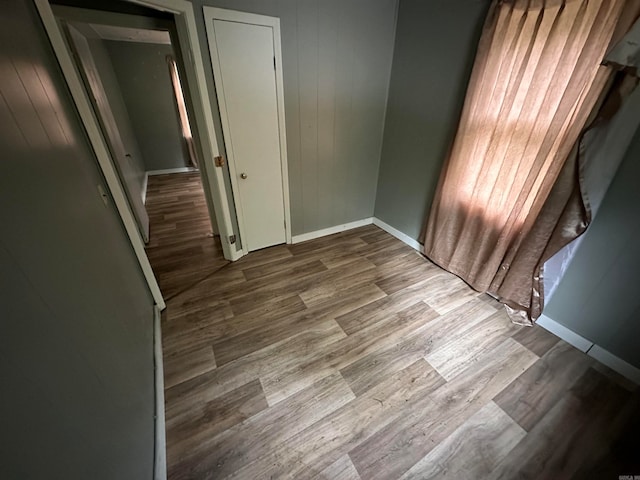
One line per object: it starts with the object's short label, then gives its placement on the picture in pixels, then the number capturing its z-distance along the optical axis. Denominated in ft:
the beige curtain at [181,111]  16.20
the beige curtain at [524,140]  4.53
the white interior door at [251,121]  6.27
